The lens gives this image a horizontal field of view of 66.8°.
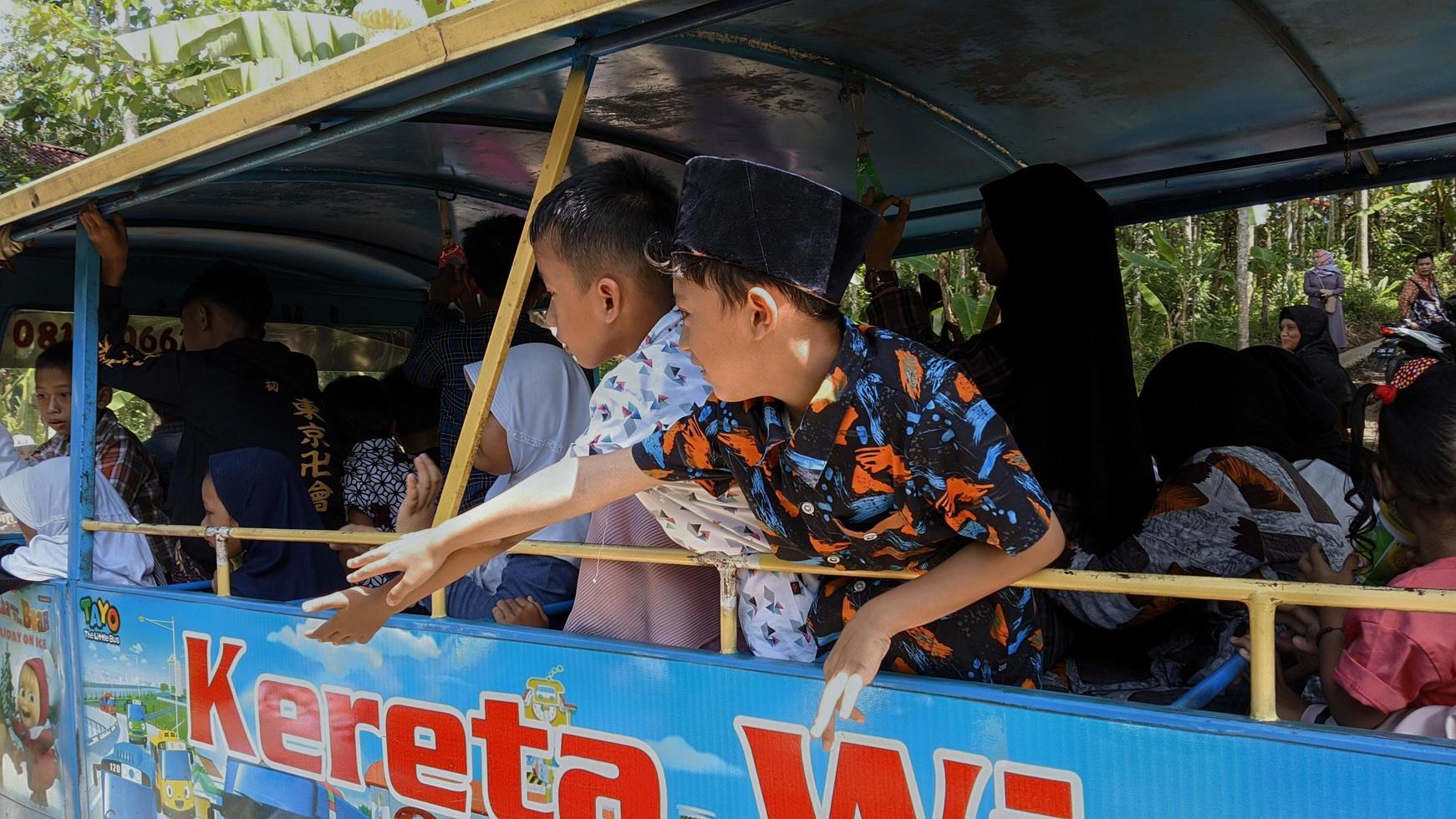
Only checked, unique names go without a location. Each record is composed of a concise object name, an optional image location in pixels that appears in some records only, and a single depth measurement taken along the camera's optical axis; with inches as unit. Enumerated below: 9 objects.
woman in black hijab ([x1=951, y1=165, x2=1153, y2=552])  103.2
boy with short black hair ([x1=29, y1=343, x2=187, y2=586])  160.6
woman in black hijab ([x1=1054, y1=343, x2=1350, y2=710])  96.1
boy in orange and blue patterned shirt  63.1
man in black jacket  144.9
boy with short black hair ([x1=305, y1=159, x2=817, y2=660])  83.8
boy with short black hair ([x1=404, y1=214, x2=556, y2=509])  136.9
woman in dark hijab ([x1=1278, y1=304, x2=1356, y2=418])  211.5
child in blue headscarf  138.0
